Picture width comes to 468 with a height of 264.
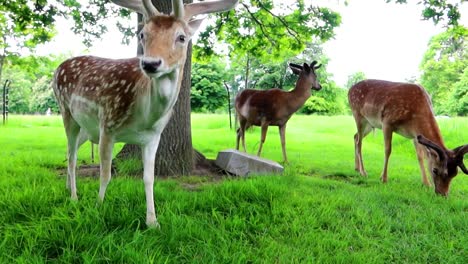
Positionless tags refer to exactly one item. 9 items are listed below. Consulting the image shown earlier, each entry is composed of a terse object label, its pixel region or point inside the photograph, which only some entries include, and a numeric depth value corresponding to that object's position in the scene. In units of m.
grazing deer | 4.64
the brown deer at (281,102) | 7.84
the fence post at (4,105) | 17.24
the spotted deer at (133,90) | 2.60
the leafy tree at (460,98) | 34.04
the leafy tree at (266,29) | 7.80
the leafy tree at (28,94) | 46.94
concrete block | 5.29
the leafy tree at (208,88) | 35.19
